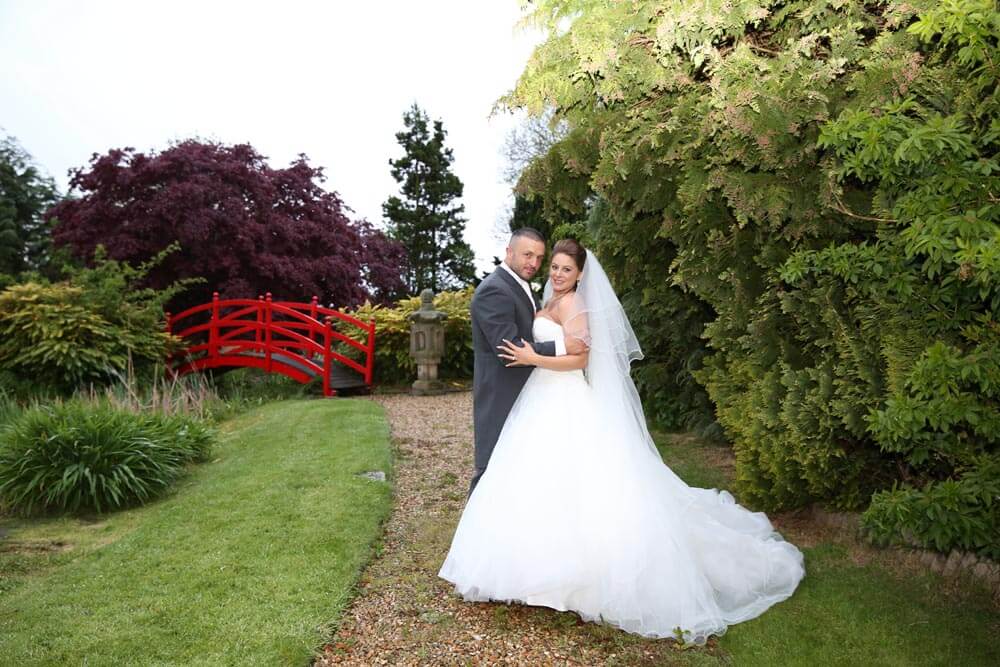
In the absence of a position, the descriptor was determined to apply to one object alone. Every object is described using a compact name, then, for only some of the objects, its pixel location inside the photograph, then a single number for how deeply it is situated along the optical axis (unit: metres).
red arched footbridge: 11.80
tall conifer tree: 25.81
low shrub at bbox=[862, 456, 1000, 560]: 2.92
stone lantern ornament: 11.49
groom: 3.62
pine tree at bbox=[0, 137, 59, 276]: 20.81
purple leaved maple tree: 13.82
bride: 3.12
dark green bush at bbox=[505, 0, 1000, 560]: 2.58
